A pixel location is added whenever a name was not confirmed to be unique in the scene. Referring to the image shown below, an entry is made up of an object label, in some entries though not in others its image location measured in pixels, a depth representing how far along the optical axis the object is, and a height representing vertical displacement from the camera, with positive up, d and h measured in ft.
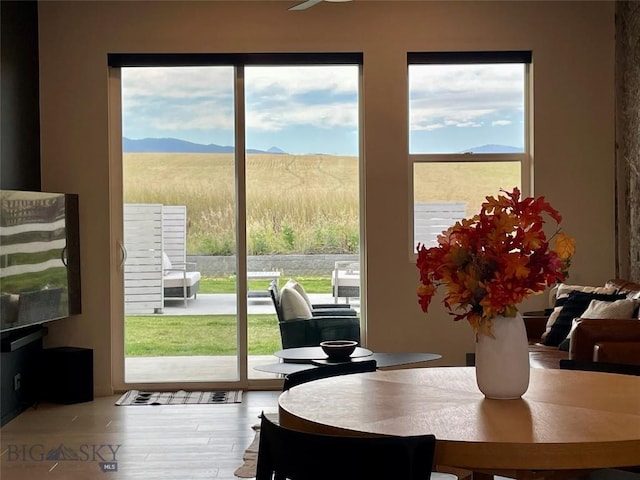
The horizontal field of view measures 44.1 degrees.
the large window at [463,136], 21.34 +2.54
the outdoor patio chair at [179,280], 21.35 -1.30
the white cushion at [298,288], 20.81 -1.51
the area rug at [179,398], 19.54 -4.21
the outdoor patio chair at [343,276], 21.65 -1.25
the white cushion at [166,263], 21.42 -0.84
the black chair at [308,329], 19.85 -2.49
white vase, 7.32 -1.23
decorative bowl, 15.71 -2.39
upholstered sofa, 14.11 -2.08
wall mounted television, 16.97 -0.58
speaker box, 19.65 -3.58
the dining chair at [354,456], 5.41 -1.58
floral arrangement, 7.00 -0.27
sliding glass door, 21.34 +0.40
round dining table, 5.78 -1.59
